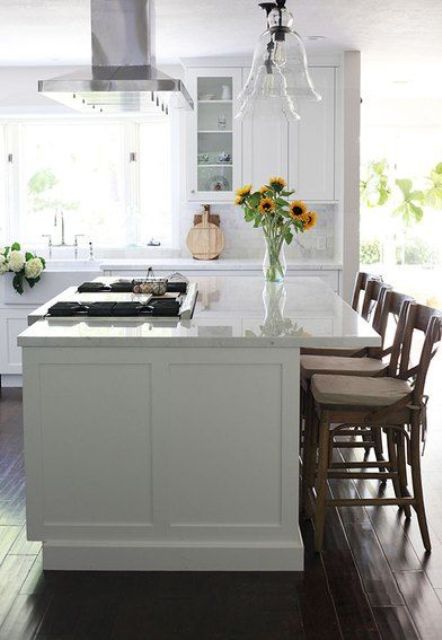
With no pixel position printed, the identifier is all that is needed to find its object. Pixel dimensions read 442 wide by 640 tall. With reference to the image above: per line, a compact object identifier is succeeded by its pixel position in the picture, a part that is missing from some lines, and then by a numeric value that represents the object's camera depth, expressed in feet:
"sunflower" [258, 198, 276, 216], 15.81
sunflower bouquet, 15.74
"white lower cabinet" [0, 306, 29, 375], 23.48
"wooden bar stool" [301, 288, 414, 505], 13.60
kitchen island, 11.74
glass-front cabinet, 24.17
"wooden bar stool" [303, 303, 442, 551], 12.41
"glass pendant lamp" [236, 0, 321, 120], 13.34
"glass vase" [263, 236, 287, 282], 16.29
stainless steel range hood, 14.79
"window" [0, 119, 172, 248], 26.73
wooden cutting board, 25.31
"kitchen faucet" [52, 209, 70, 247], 26.55
